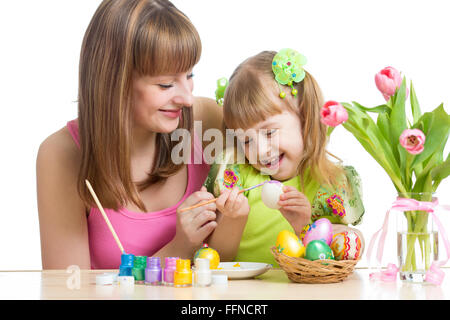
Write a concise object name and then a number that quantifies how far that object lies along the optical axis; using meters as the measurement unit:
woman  1.89
